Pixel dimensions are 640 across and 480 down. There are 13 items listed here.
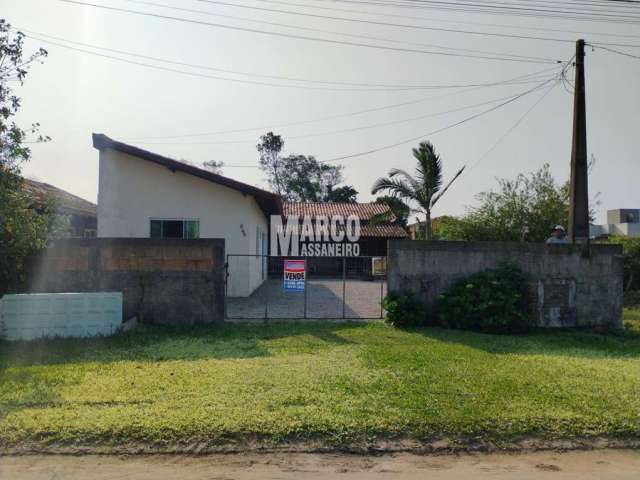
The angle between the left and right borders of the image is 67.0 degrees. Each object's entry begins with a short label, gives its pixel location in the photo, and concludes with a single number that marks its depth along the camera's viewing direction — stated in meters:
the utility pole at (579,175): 10.48
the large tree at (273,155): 44.62
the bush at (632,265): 16.16
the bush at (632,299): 14.24
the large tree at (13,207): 7.87
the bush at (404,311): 9.06
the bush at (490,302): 8.84
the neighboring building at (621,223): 36.56
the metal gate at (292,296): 10.71
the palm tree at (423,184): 16.31
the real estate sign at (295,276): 9.74
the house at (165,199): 13.09
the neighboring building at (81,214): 16.72
